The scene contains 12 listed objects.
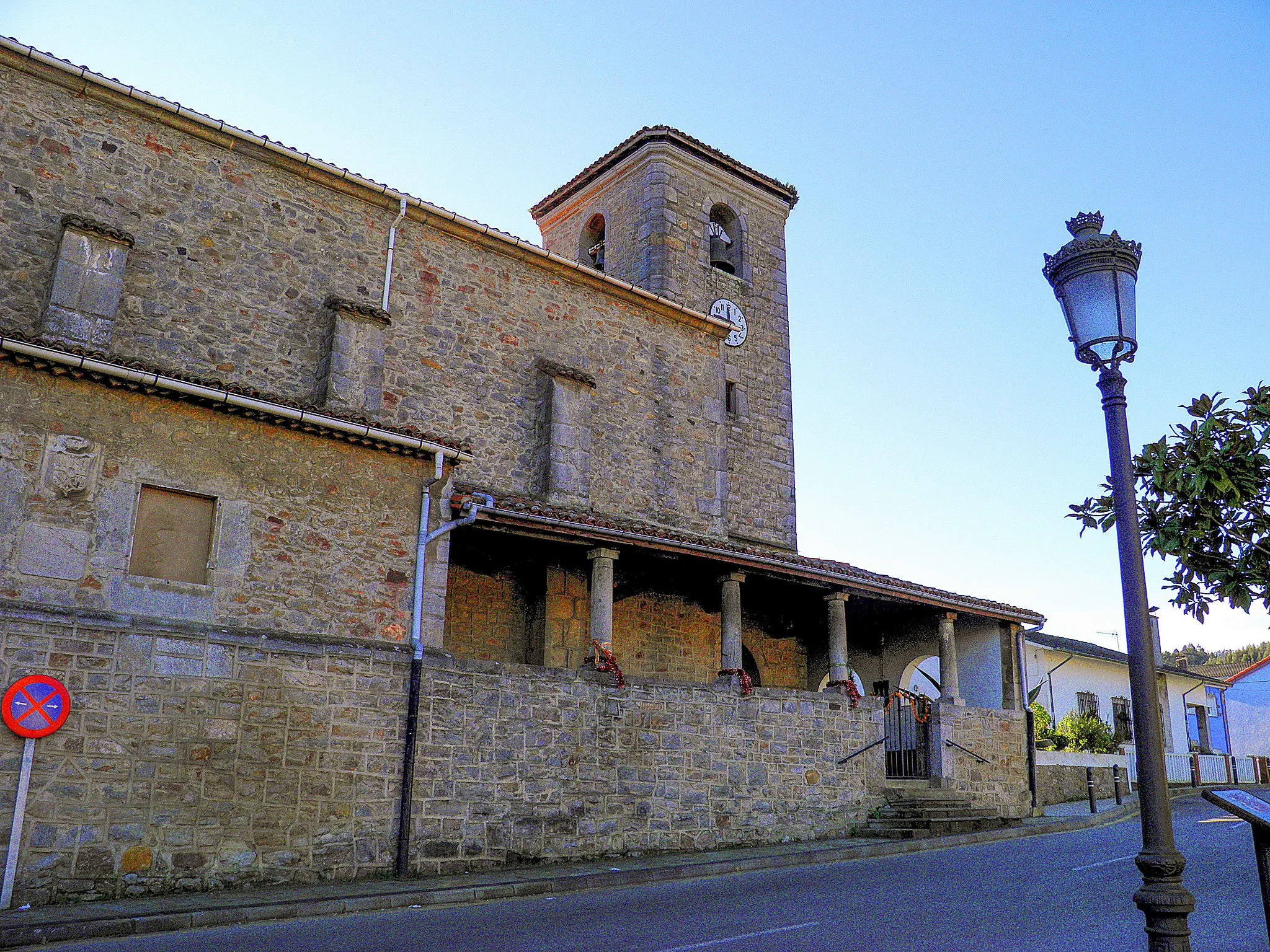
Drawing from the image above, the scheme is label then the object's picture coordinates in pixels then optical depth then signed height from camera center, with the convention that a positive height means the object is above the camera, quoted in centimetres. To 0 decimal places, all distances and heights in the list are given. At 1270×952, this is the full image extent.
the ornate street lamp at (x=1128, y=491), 406 +115
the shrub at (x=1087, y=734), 2216 +32
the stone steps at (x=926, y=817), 1428 -100
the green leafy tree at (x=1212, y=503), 530 +128
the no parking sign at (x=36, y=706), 849 +14
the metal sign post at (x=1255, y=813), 395 -22
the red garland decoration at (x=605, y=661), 1252 +91
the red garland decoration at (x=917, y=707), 1641 +61
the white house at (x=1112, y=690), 2458 +154
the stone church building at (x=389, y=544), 930 +224
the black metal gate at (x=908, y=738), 1641 +12
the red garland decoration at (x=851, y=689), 1523 +80
